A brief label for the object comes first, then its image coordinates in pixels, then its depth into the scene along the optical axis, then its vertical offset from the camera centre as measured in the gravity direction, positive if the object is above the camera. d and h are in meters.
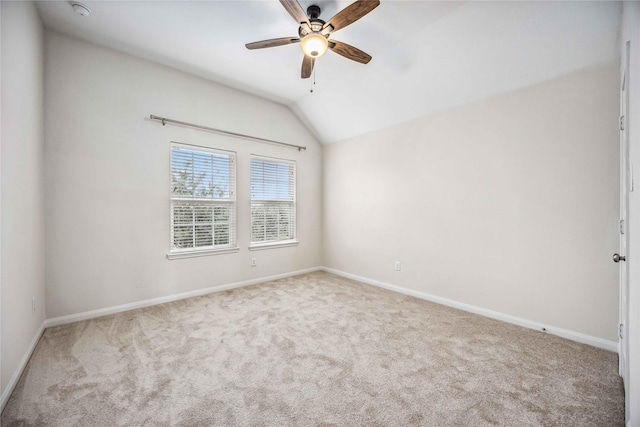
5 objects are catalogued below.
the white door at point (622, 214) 1.42 -0.01
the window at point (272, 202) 4.31 +0.19
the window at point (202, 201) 3.54 +0.17
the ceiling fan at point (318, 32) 1.94 +1.51
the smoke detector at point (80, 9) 2.39 +1.87
